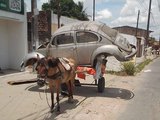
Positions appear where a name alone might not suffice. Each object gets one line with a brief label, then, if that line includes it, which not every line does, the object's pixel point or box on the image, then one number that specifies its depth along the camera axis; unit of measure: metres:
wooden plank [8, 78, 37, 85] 5.52
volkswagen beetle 4.77
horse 3.35
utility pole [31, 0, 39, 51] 6.48
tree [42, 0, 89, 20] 20.97
